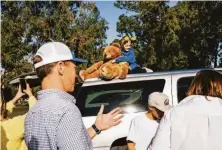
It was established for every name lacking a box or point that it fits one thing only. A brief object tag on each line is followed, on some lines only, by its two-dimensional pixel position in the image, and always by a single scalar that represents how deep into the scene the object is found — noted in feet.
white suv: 12.68
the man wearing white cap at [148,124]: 10.52
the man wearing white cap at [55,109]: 4.66
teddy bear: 13.42
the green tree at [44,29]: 74.46
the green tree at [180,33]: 83.70
